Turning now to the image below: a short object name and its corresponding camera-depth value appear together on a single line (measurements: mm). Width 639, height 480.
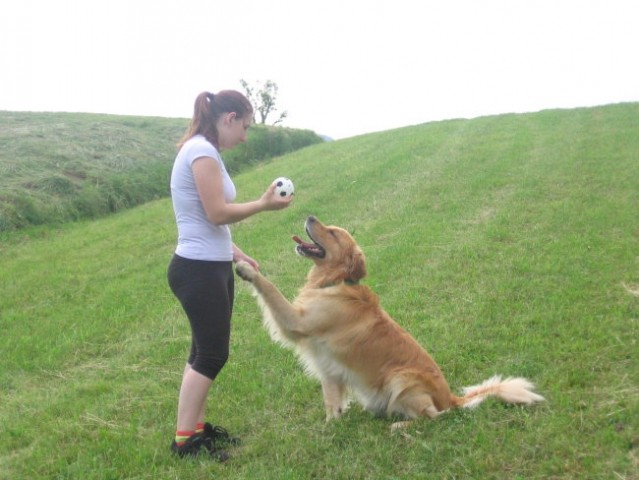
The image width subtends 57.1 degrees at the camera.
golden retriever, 4438
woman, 3766
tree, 57641
